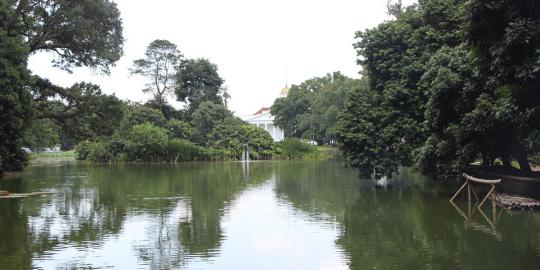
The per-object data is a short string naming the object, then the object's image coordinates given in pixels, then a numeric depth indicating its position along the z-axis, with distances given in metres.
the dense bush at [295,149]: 64.38
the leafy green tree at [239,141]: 63.03
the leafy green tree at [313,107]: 70.31
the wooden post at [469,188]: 19.14
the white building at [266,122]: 97.69
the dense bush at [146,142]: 56.31
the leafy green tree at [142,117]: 60.53
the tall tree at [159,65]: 70.31
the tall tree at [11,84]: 22.72
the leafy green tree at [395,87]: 22.06
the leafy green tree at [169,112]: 70.89
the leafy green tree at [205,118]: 65.06
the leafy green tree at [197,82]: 72.94
